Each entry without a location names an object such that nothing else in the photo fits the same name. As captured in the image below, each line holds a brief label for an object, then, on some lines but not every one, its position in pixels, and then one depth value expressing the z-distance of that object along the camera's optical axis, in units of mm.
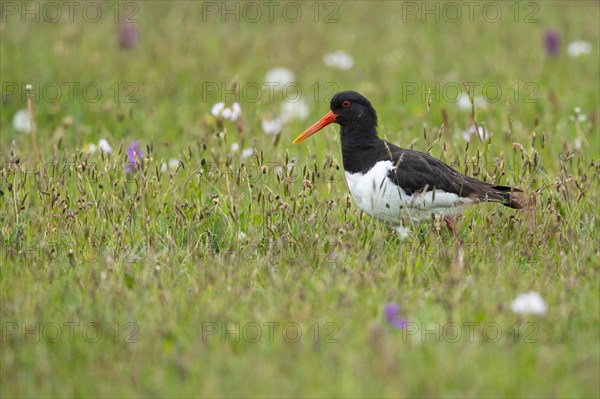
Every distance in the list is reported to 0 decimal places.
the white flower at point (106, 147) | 12121
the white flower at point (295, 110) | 17258
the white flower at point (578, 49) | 20453
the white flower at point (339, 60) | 19837
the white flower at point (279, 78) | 19281
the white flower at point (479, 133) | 12523
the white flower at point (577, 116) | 13159
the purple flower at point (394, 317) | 8172
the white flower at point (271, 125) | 15062
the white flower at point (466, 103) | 17250
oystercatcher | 10992
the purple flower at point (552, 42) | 20141
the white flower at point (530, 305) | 8242
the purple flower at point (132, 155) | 12180
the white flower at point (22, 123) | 16672
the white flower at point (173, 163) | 13621
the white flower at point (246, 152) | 13027
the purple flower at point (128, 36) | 20469
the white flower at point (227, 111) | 12633
